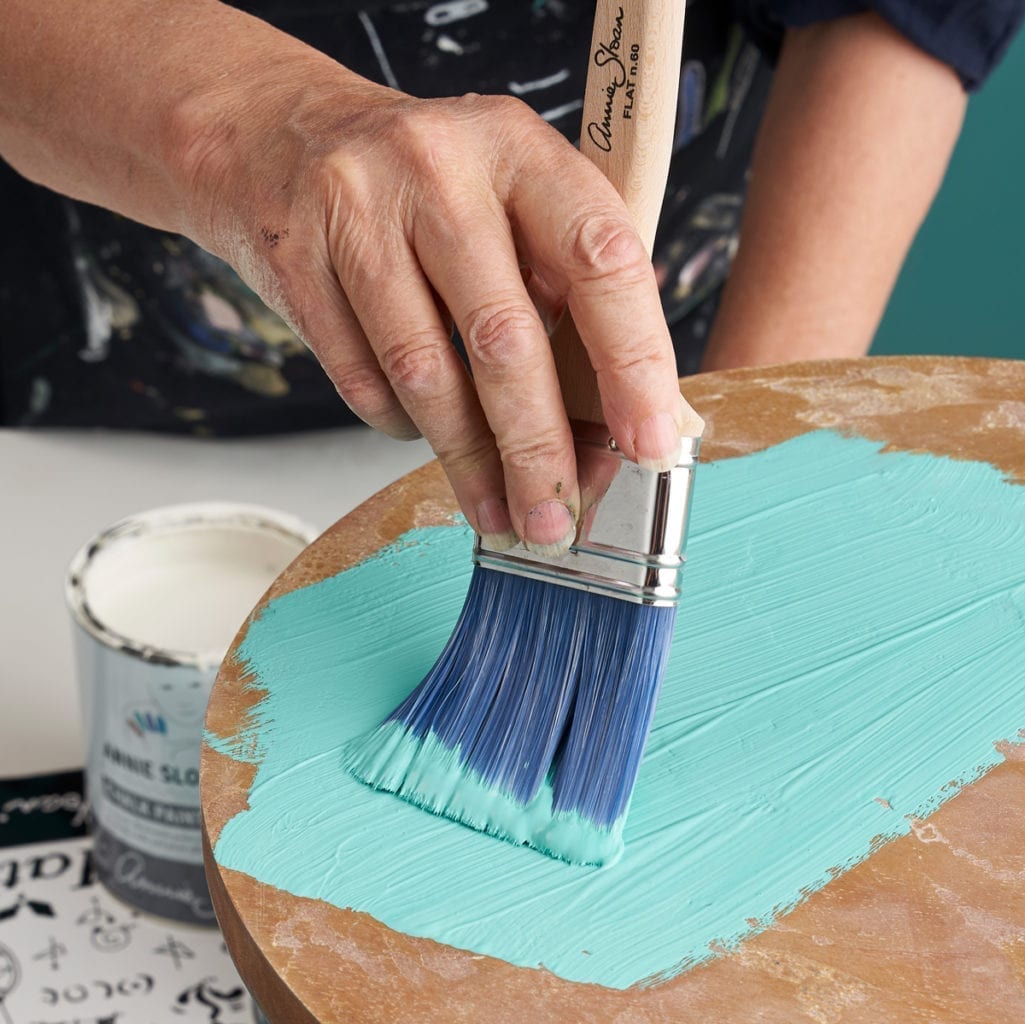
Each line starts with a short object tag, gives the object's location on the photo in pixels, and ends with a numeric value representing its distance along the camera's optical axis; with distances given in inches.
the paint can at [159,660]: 38.1
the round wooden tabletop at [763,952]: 19.7
